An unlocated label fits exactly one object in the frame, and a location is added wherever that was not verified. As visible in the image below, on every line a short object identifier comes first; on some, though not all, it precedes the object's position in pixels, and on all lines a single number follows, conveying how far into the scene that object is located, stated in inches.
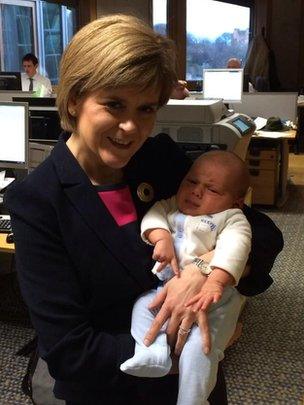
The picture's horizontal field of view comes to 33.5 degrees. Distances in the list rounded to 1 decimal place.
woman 38.4
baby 42.3
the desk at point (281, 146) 192.2
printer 125.6
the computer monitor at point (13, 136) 112.0
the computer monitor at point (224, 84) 216.7
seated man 255.3
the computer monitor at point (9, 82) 167.2
